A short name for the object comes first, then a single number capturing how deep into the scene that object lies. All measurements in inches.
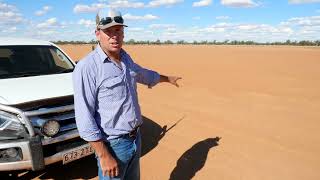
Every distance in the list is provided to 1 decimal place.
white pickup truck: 112.0
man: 72.9
